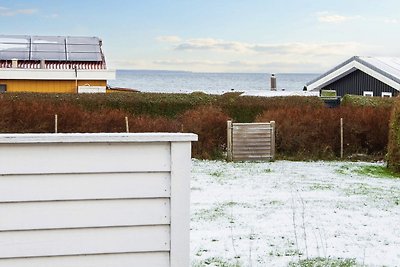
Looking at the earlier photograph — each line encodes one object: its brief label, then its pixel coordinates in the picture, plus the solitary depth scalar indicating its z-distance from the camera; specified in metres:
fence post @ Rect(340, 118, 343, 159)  18.16
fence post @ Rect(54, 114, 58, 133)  17.34
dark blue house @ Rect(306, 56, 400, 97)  25.90
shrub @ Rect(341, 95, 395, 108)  21.08
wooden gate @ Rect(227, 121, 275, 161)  17.61
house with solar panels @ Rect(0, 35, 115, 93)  28.45
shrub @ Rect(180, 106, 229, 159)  17.95
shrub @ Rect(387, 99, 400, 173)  15.14
